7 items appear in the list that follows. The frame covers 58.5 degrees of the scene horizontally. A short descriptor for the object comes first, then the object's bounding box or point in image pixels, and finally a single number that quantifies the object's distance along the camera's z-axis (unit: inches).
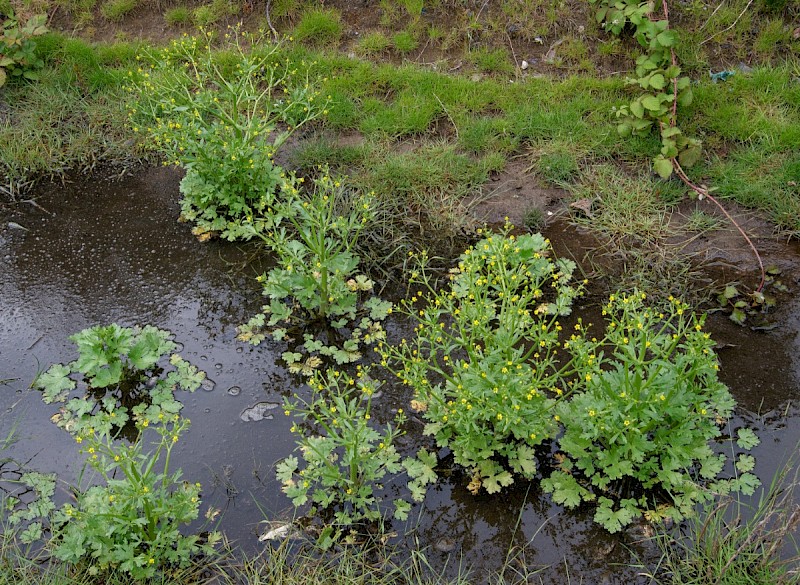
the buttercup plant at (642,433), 121.0
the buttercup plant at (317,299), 153.2
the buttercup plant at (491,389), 123.0
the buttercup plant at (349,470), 123.0
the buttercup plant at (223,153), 176.6
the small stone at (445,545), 124.2
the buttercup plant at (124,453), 114.4
